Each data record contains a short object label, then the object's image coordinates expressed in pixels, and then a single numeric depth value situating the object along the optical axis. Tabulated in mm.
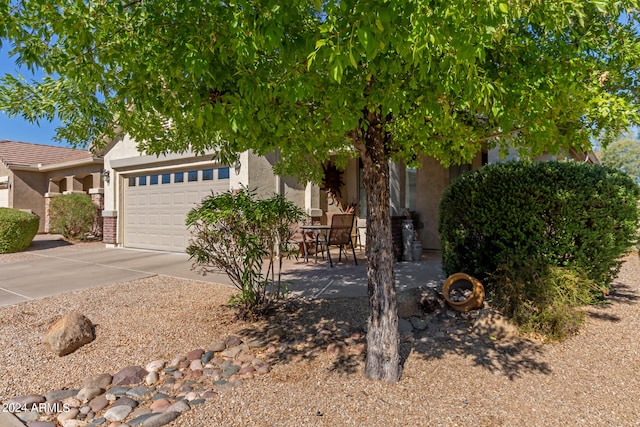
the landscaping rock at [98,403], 3086
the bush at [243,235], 4441
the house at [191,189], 9594
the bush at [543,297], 4227
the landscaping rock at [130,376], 3461
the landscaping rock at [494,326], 4340
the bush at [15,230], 11141
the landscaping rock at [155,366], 3674
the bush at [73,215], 14188
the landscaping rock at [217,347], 4039
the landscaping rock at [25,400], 3104
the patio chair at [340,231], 8391
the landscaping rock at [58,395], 3217
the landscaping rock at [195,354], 3877
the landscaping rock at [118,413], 2924
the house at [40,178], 16359
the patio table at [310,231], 8258
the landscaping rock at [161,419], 2768
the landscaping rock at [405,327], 4420
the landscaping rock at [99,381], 3400
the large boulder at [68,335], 3967
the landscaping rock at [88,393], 3239
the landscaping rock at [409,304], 4914
